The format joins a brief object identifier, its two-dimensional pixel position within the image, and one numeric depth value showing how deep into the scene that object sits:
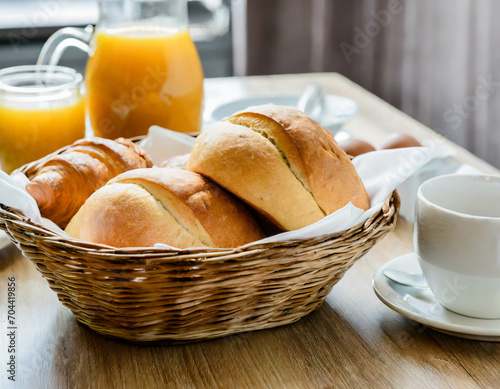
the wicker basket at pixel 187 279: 0.78
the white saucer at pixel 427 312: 0.82
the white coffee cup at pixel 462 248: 0.80
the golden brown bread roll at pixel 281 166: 0.82
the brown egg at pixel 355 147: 1.05
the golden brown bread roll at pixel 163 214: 0.81
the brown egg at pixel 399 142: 1.05
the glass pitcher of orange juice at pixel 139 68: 1.11
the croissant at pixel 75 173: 0.89
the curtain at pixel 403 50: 1.65
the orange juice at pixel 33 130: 1.07
